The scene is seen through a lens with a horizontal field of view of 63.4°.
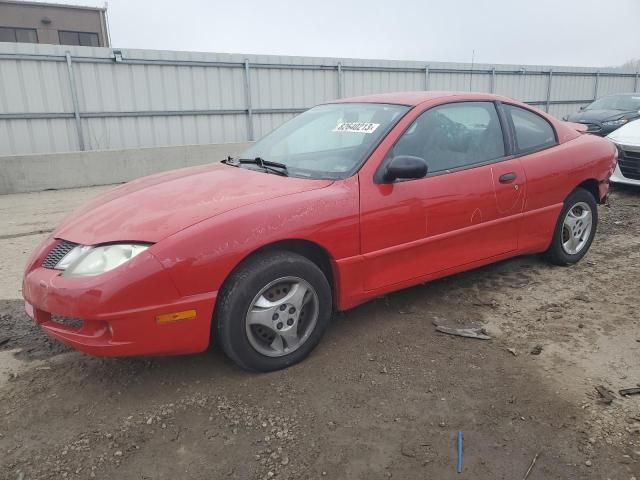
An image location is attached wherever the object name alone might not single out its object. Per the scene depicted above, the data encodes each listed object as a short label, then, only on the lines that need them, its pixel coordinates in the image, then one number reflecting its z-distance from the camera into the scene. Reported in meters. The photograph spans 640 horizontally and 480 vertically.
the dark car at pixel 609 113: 11.15
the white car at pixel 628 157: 7.55
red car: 2.60
